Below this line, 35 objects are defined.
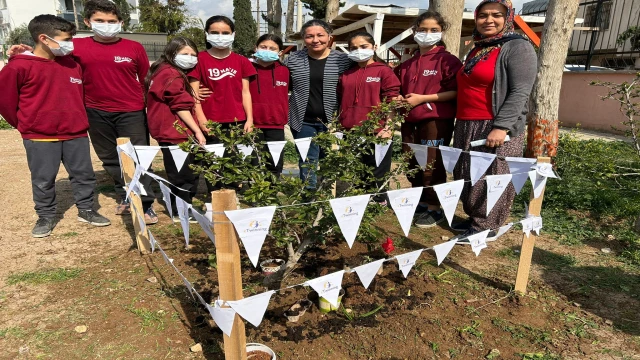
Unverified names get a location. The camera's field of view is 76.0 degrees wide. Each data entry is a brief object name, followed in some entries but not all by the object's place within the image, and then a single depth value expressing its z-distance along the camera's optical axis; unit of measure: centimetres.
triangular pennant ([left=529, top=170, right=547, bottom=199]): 285
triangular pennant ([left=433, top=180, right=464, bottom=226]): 281
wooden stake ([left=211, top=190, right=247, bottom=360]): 190
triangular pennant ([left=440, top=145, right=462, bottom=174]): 348
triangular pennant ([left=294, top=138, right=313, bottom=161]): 398
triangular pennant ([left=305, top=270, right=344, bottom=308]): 231
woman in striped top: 437
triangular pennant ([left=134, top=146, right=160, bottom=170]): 348
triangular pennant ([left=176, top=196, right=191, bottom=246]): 246
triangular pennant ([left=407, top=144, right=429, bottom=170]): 388
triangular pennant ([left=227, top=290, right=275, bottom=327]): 205
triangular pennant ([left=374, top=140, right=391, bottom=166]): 427
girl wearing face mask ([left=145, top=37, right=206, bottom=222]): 393
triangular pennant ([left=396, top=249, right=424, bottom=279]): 271
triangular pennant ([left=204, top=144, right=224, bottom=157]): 359
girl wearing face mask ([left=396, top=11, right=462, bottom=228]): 410
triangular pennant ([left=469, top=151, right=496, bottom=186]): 330
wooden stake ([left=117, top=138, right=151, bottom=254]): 348
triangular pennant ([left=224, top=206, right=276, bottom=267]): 196
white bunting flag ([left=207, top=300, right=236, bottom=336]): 207
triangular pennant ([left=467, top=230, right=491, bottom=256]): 294
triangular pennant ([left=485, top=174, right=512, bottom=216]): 293
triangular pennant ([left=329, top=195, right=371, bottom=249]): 234
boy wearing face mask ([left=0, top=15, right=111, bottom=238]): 381
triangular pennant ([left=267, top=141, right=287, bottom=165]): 375
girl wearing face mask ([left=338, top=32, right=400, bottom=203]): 423
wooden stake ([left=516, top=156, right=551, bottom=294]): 297
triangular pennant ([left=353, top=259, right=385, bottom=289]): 250
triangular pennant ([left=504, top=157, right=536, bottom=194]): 300
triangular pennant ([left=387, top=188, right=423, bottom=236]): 261
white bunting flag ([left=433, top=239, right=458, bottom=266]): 280
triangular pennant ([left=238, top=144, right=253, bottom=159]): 296
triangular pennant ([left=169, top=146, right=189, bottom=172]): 370
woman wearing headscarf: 332
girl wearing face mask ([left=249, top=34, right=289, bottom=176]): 460
